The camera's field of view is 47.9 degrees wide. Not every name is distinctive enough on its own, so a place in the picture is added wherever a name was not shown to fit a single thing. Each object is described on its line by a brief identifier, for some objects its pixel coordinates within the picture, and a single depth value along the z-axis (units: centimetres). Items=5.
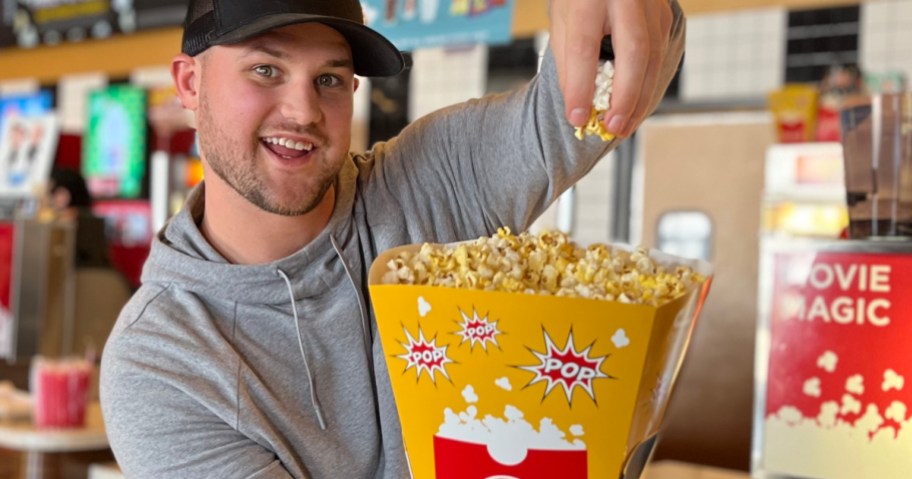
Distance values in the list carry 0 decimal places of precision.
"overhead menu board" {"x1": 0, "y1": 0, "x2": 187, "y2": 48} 584
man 117
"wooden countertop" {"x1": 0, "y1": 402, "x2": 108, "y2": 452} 279
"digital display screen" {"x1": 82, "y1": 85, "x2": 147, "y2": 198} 632
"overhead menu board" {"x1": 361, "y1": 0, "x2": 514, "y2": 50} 254
